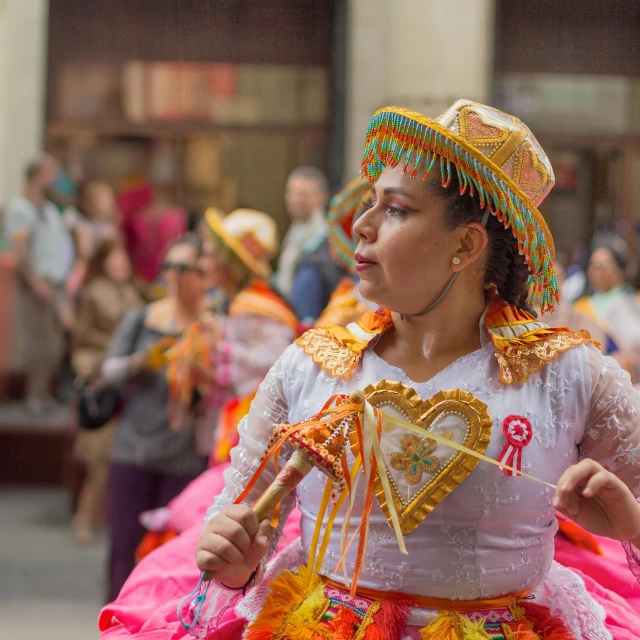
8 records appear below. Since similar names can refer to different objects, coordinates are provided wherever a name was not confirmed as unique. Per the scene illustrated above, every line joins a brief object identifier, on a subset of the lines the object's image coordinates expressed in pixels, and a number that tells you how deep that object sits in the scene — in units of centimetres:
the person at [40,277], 760
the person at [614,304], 603
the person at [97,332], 658
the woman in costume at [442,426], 185
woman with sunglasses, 462
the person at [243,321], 435
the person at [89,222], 770
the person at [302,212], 648
